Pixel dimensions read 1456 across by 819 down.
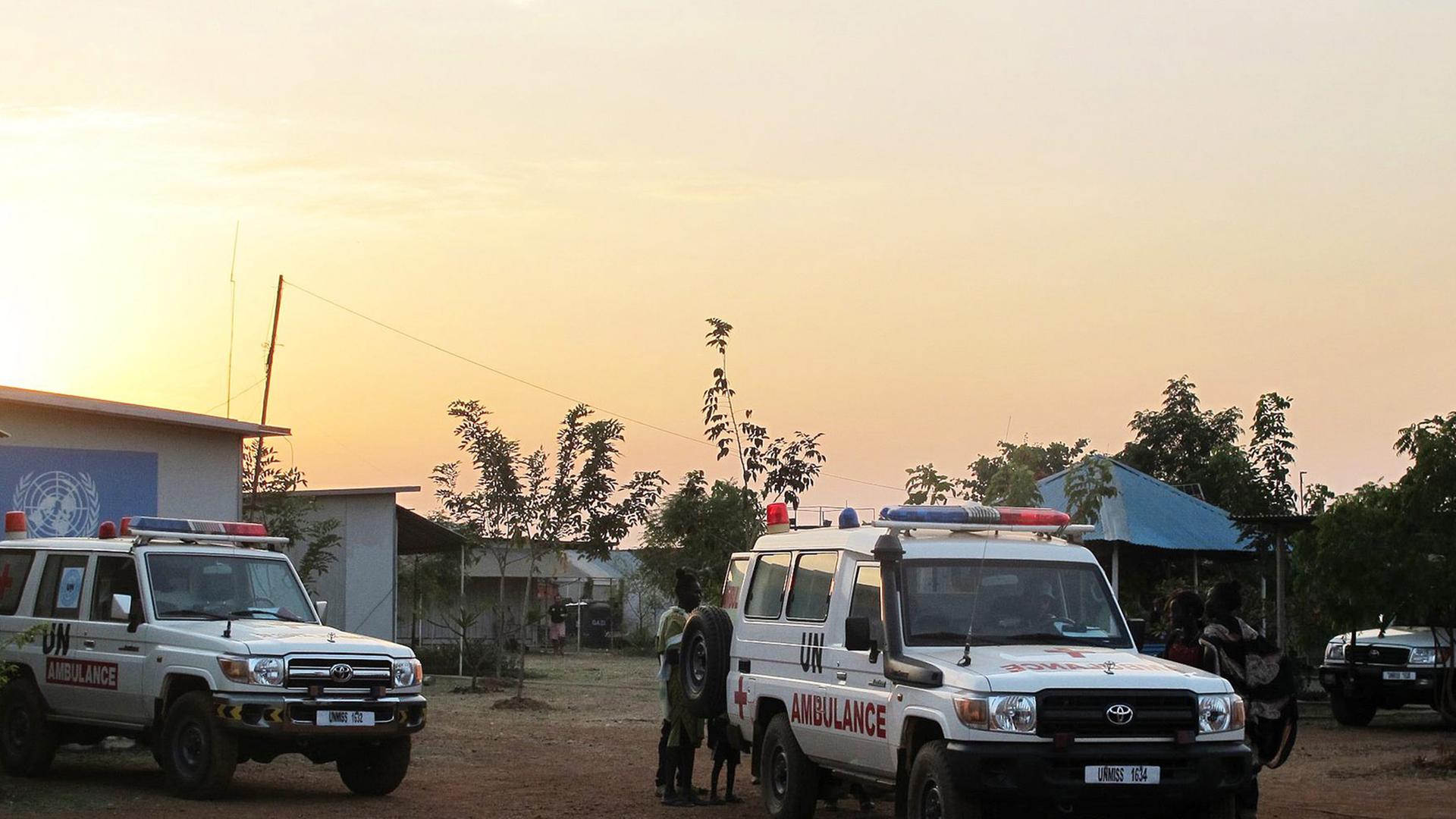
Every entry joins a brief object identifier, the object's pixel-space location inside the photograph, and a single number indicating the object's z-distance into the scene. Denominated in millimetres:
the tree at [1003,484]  19484
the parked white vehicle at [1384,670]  21531
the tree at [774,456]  21672
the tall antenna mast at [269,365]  41531
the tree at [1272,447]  43222
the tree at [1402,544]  20344
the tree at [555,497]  27906
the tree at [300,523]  28750
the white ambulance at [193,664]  12867
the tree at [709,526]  24844
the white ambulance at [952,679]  9195
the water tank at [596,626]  56531
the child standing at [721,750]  13468
